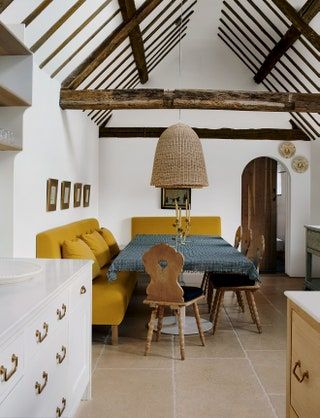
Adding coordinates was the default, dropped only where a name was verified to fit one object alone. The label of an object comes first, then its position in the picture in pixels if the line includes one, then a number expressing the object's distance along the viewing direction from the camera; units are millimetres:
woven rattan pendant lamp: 4621
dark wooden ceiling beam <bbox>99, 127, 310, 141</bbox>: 7750
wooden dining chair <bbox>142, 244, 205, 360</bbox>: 3613
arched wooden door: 8188
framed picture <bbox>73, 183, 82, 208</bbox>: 5929
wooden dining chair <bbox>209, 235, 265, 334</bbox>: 4379
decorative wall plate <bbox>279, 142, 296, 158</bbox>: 7746
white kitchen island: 1472
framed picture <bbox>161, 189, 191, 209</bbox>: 7871
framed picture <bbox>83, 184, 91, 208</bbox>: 6605
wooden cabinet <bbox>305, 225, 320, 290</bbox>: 6234
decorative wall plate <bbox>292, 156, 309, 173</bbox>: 7703
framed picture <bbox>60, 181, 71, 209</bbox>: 5203
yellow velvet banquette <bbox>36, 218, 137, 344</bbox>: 4043
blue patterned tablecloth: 3922
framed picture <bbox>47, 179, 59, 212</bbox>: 4590
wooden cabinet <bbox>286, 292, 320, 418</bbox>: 1501
